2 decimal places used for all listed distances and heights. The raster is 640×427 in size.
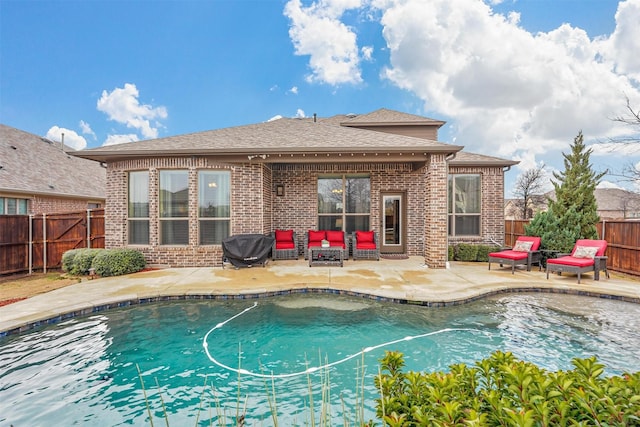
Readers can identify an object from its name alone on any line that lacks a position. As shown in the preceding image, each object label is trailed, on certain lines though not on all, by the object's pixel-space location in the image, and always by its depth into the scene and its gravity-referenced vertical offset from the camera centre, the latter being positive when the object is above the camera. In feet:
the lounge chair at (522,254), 24.79 -3.49
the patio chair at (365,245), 30.35 -3.27
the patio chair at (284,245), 30.35 -3.26
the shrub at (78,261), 24.62 -3.89
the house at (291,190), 26.27 +2.50
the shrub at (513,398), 3.69 -2.53
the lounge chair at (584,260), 21.33 -3.49
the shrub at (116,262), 23.94 -3.97
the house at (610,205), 97.79 +3.14
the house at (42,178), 36.40 +5.36
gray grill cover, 25.84 -3.14
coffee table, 27.27 -3.91
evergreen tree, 25.99 +0.41
